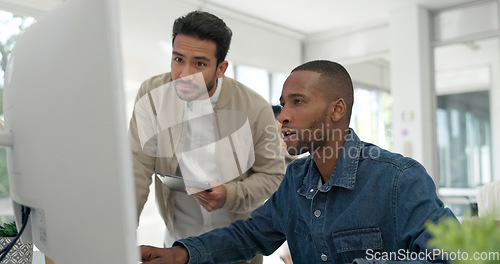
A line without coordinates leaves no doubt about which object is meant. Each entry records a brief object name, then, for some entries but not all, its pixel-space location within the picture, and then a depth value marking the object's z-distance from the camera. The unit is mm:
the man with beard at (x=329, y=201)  893
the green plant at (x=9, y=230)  911
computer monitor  455
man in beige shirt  1396
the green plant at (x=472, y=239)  365
